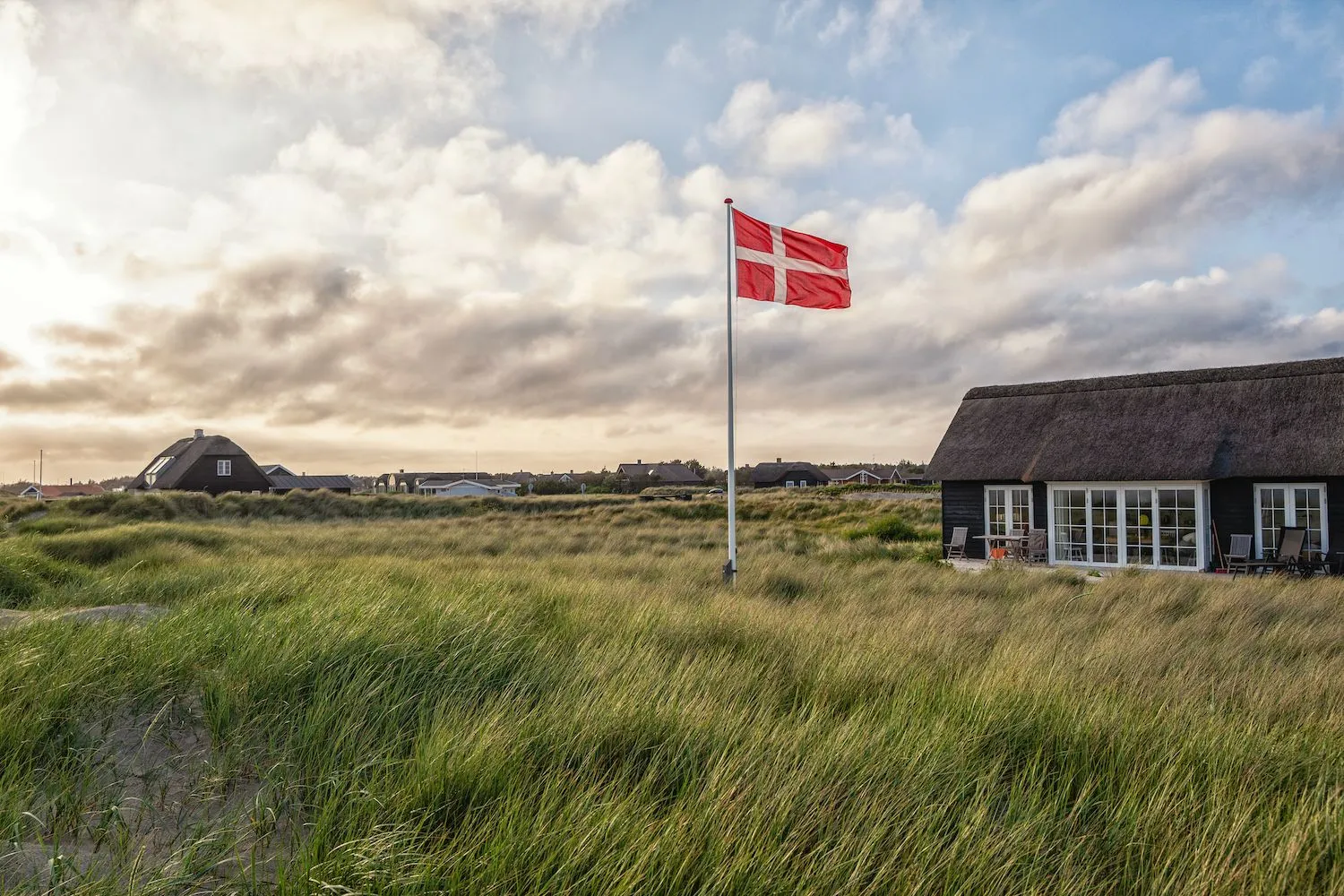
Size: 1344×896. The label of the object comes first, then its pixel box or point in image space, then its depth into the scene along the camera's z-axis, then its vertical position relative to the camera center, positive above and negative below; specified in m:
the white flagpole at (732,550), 11.29 -1.17
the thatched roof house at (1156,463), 15.77 +0.11
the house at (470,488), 85.56 -1.62
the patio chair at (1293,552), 14.71 -1.64
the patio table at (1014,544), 17.83 -1.77
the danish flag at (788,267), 11.49 +3.16
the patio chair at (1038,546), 17.78 -1.78
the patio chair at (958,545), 19.12 -1.87
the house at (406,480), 94.19 -0.73
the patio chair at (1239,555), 15.54 -1.75
